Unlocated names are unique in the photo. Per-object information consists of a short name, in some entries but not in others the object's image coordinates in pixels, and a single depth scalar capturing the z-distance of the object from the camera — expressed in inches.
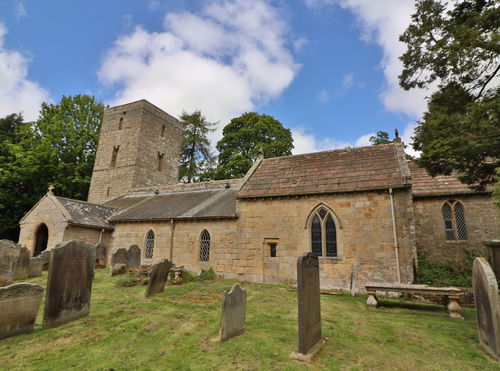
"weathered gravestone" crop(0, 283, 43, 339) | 229.9
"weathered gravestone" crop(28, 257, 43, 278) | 511.8
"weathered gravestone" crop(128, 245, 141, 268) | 579.8
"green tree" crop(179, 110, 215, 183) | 1520.7
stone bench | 315.0
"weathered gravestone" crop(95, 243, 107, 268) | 672.4
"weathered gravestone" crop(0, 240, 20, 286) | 449.7
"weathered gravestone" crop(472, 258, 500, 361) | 199.3
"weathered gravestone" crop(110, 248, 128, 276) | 540.8
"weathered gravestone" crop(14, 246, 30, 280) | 487.5
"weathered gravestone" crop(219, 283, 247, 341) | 233.6
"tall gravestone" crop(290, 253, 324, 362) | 197.2
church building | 457.4
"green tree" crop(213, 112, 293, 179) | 1210.6
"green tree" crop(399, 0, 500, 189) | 307.1
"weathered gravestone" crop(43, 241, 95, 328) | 260.1
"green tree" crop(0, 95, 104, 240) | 1083.3
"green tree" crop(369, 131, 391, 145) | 1069.1
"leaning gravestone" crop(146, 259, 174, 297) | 387.9
